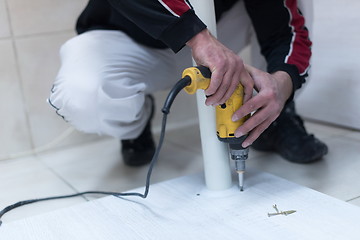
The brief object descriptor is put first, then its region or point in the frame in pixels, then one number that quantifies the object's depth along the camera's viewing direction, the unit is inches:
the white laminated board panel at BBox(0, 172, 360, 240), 27.9
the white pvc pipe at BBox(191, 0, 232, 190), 32.3
